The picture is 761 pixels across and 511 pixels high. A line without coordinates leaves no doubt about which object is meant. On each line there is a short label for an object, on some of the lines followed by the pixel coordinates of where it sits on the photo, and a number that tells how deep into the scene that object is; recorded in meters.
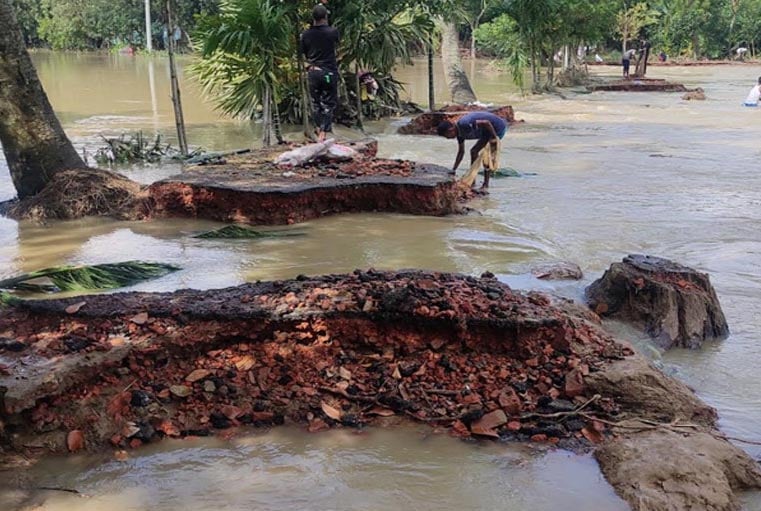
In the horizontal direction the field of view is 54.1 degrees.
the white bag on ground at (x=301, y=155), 8.88
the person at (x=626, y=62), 32.66
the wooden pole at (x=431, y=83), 16.30
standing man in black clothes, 10.12
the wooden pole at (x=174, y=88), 10.48
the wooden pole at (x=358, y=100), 14.54
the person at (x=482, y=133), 9.62
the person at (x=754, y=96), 21.83
